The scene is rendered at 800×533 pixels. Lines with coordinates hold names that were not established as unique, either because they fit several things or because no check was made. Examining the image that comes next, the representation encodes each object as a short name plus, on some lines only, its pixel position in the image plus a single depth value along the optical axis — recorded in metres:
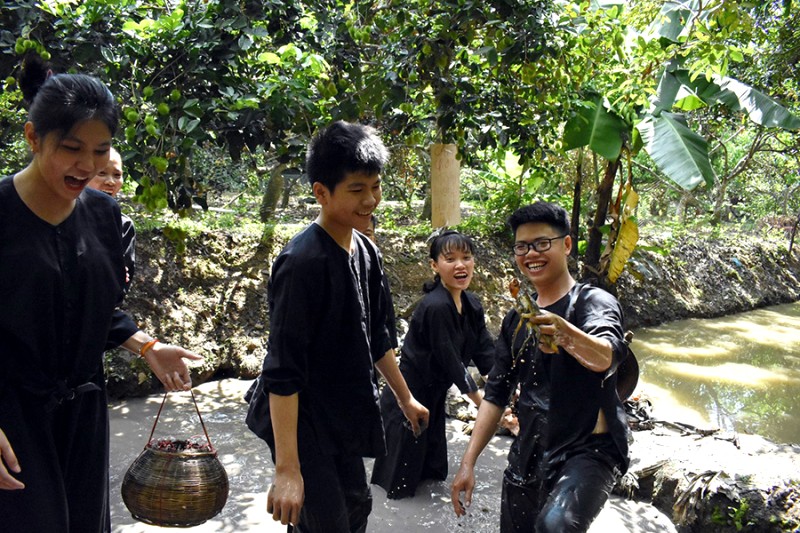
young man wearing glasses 2.71
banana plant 7.27
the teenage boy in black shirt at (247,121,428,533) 2.52
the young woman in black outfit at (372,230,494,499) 4.69
